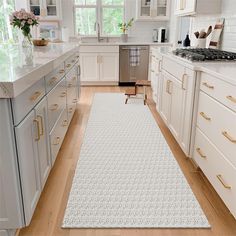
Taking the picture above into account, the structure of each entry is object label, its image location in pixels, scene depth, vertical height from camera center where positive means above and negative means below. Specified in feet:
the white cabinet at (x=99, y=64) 18.24 -1.80
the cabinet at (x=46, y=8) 18.12 +1.82
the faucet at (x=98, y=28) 19.65 +0.57
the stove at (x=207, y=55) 8.05 -0.52
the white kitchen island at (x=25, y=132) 4.23 -1.72
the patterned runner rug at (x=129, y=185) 5.59 -3.59
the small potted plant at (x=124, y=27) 19.16 +0.68
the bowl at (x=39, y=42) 11.78 -0.25
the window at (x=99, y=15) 19.36 +1.49
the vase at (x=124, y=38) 19.13 -0.08
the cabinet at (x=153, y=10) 18.59 +1.82
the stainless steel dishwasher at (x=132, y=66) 18.28 -1.93
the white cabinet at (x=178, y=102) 7.75 -2.07
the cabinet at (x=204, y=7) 10.21 +1.14
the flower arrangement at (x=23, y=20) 9.73 +0.56
